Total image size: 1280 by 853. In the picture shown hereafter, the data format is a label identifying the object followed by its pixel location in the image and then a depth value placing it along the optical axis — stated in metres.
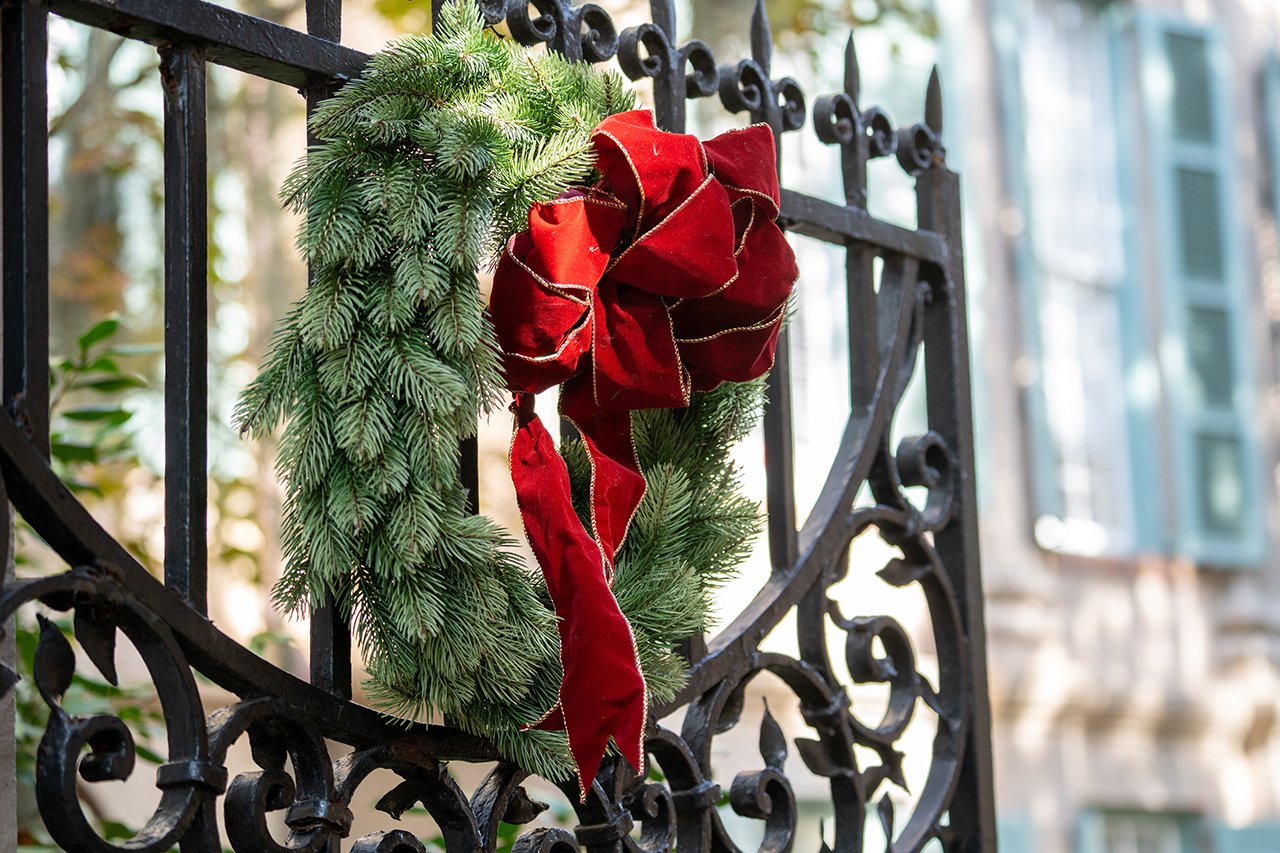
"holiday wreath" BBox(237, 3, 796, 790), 1.53
